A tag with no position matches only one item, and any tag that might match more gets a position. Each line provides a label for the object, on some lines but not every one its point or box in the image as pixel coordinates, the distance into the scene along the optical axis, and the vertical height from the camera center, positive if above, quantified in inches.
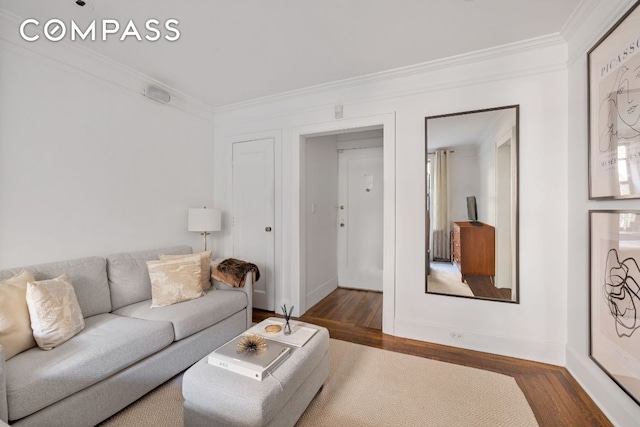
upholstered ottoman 48.0 -34.8
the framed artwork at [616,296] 55.9 -19.5
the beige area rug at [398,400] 62.4 -48.5
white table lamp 119.4 -3.7
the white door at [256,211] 131.1 +0.4
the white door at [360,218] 160.2 -3.8
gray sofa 51.4 -32.2
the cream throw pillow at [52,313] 61.0 -24.2
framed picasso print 56.2 +23.6
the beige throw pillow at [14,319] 56.6 -23.6
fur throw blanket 104.4 -24.0
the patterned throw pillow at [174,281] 87.9 -23.6
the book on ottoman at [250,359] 52.9 -30.9
